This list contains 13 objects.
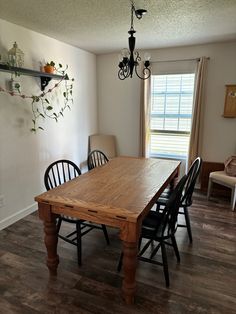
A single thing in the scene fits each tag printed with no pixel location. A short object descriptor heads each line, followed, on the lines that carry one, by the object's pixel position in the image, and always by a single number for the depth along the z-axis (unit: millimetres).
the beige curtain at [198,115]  3727
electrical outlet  2748
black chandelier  2172
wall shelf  2441
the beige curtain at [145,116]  4109
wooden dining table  1588
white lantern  2557
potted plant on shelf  3047
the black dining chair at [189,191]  2312
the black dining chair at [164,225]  1760
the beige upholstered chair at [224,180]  3281
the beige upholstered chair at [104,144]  4469
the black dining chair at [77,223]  2121
